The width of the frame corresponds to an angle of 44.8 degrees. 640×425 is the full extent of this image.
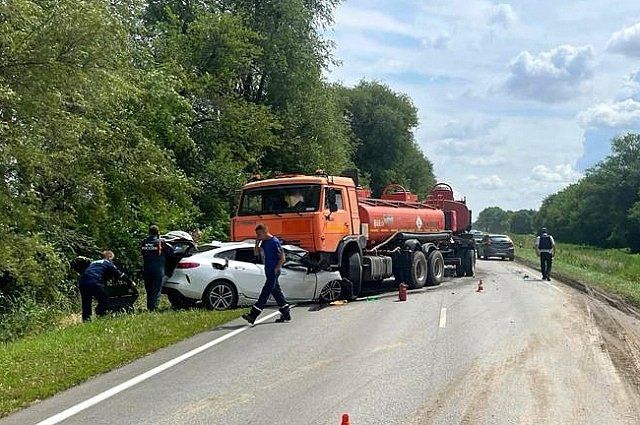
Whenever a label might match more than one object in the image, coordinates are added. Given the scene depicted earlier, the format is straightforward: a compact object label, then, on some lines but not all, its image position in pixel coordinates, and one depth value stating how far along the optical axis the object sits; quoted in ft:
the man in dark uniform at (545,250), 83.15
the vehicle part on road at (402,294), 57.82
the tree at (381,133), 197.77
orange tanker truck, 57.47
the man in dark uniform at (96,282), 47.93
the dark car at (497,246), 147.74
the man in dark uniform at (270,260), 44.19
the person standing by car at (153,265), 50.16
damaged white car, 50.21
